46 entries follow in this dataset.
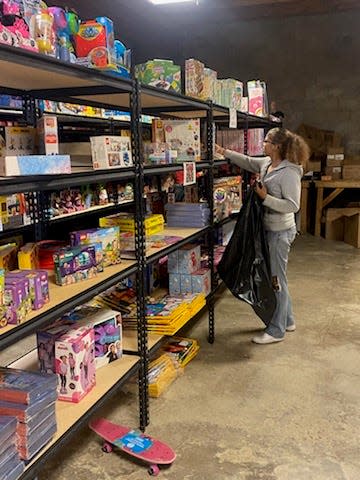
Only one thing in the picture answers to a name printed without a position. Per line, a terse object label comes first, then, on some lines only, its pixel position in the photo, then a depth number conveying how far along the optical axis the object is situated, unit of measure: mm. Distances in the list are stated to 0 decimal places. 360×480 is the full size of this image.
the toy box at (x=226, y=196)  4215
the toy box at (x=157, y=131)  3411
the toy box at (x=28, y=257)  2295
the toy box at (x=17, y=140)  2113
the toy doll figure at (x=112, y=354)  2703
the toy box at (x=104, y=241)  2506
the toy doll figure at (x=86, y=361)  2365
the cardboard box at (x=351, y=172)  8320
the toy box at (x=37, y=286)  1956
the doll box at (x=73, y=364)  2273
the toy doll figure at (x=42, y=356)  2332
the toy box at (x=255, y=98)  5191
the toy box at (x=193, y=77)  3354
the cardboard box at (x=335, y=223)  8031
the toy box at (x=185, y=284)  3711
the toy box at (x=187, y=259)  3707
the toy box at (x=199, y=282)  3711
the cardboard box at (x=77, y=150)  2691
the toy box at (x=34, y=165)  1729
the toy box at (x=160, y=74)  3102
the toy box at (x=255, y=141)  5055
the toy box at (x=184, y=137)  3467
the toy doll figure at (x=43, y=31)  1868
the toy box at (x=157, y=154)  3129
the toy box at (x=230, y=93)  4223
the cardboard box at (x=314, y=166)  8445
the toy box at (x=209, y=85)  3633
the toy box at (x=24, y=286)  1870
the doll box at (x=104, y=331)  2621
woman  3691
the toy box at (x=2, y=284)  1761
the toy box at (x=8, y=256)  2216
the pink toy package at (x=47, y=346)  2301
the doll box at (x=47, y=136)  2068
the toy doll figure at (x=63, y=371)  2287
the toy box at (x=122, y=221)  2957
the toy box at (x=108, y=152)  2342
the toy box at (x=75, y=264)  2291
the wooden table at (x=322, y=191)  8039
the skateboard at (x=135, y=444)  2438
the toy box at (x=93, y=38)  2195
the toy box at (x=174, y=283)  3719
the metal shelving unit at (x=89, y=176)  1795
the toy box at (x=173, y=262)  3720
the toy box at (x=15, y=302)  1789
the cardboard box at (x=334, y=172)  8383
